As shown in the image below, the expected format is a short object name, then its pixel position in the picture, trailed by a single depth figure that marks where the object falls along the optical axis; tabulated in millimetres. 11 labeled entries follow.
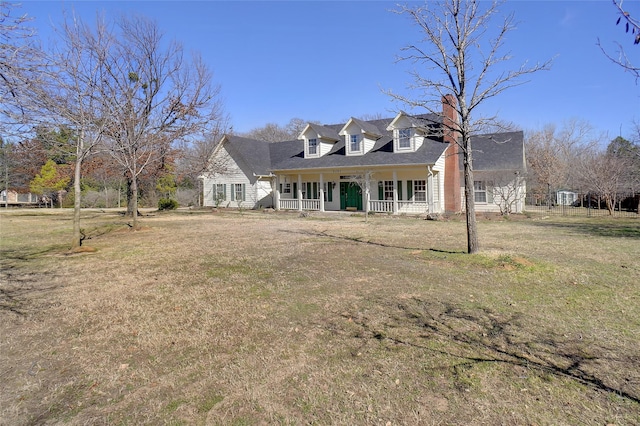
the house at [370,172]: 22578
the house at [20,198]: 47356
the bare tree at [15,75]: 4473
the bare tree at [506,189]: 21812
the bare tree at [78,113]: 9004
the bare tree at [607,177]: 22797
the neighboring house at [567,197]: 36344
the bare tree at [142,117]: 13709
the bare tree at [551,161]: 37094
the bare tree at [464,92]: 8688
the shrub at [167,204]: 28922
